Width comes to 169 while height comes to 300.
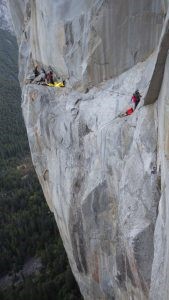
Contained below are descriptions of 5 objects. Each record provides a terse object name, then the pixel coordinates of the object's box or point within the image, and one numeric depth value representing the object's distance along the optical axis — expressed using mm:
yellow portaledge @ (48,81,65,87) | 25234
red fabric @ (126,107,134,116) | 17428
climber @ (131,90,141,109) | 17077
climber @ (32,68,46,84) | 27409
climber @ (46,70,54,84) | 26528
